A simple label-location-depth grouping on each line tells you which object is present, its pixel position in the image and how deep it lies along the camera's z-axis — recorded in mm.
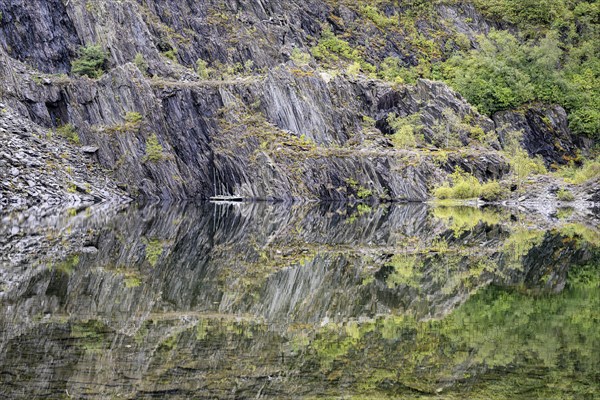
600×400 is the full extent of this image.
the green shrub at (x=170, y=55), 90188
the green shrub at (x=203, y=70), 86938
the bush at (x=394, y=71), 101875
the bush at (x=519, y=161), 72894
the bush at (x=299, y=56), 91250
